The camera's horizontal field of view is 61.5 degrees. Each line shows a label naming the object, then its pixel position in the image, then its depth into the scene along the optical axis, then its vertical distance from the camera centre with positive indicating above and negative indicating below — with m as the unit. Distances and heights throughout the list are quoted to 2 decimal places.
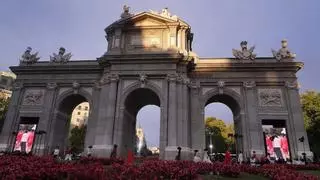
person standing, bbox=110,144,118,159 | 28.93 +1.16
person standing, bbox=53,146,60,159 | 32.54 +1.06
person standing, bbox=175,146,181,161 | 27.39 +0.91
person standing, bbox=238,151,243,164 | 31.21 +0.99
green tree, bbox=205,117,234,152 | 71.49 +8.52
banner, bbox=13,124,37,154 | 35.00 +2.82
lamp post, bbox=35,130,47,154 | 34.31 +2.32
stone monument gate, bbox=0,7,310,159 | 31.53 +9.15
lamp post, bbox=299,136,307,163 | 29.14 +2.99
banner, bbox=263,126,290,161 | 31.22 +2.72
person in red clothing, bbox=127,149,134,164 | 17.89 +0.25
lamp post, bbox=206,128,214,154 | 73.59 +9.09
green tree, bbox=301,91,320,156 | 46.81 +8.69
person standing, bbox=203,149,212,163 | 25.60 +0.65
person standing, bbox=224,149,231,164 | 18.32 +0.51
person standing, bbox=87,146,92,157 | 31.20 +1.34
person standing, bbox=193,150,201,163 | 26.19 +1.08
